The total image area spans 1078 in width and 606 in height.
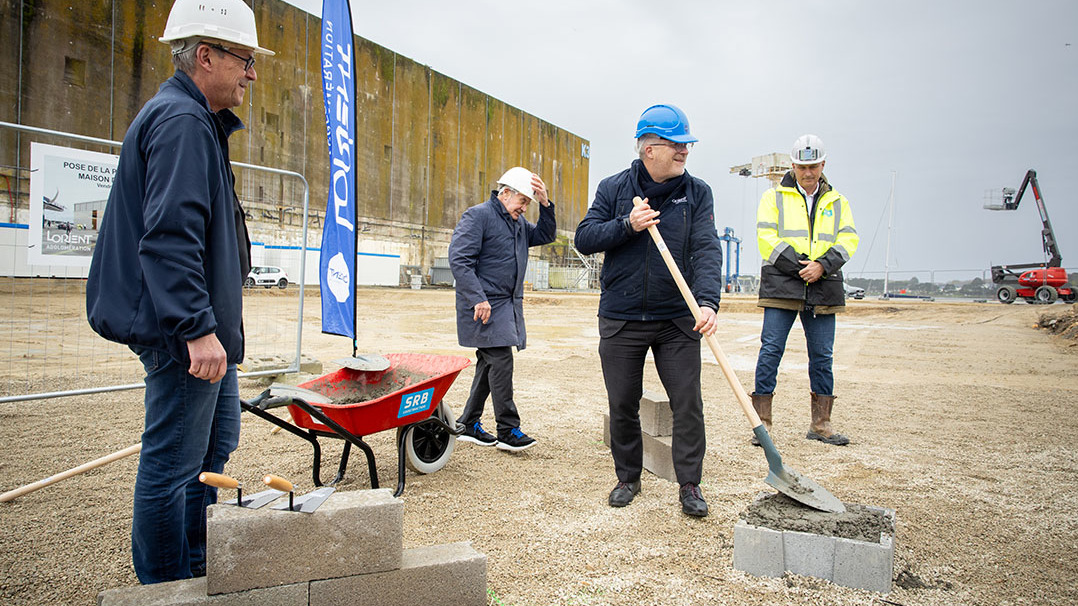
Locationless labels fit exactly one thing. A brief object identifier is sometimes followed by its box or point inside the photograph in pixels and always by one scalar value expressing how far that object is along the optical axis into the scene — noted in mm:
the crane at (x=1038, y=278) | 21984
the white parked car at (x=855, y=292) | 32291
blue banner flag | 3807
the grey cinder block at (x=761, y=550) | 2309
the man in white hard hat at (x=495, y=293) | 3906
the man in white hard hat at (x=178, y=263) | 1720
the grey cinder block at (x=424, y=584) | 1868
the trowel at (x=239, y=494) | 1672
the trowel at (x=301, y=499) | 1735
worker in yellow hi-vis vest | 4207
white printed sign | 4469
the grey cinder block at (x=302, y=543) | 1729
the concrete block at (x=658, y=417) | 3703
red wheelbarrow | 2691
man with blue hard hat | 2928
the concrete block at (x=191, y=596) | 1670
